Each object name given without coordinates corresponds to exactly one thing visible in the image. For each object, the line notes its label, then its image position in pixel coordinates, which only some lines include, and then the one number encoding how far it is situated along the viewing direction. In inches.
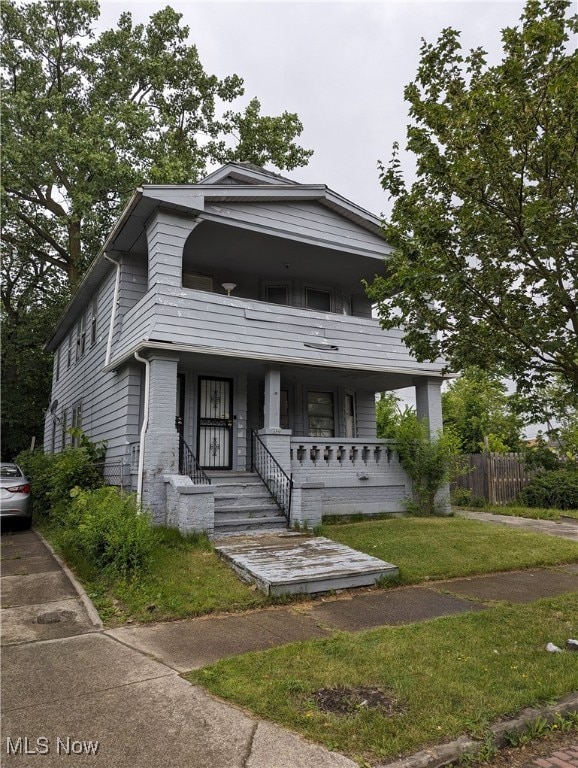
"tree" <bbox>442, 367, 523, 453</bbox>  757.9
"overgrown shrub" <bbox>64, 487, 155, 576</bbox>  261.6
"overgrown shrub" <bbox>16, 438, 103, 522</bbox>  430.6
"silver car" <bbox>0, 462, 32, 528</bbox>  428.5
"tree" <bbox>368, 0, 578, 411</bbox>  193.0
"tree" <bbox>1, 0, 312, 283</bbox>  782.5
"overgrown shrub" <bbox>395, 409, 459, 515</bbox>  475.2
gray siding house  377.1
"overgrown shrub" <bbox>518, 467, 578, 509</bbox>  577.6
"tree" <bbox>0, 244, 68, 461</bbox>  976.9
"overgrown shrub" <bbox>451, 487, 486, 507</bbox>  606.5
